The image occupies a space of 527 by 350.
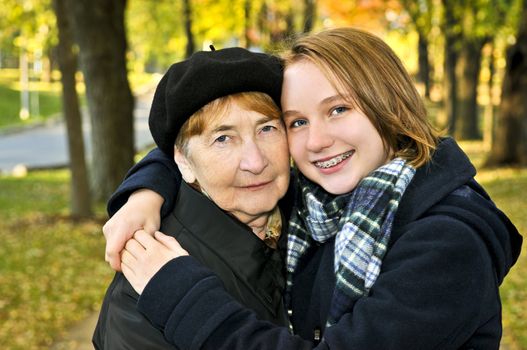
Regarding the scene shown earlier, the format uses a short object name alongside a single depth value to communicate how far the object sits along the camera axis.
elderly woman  2.34
